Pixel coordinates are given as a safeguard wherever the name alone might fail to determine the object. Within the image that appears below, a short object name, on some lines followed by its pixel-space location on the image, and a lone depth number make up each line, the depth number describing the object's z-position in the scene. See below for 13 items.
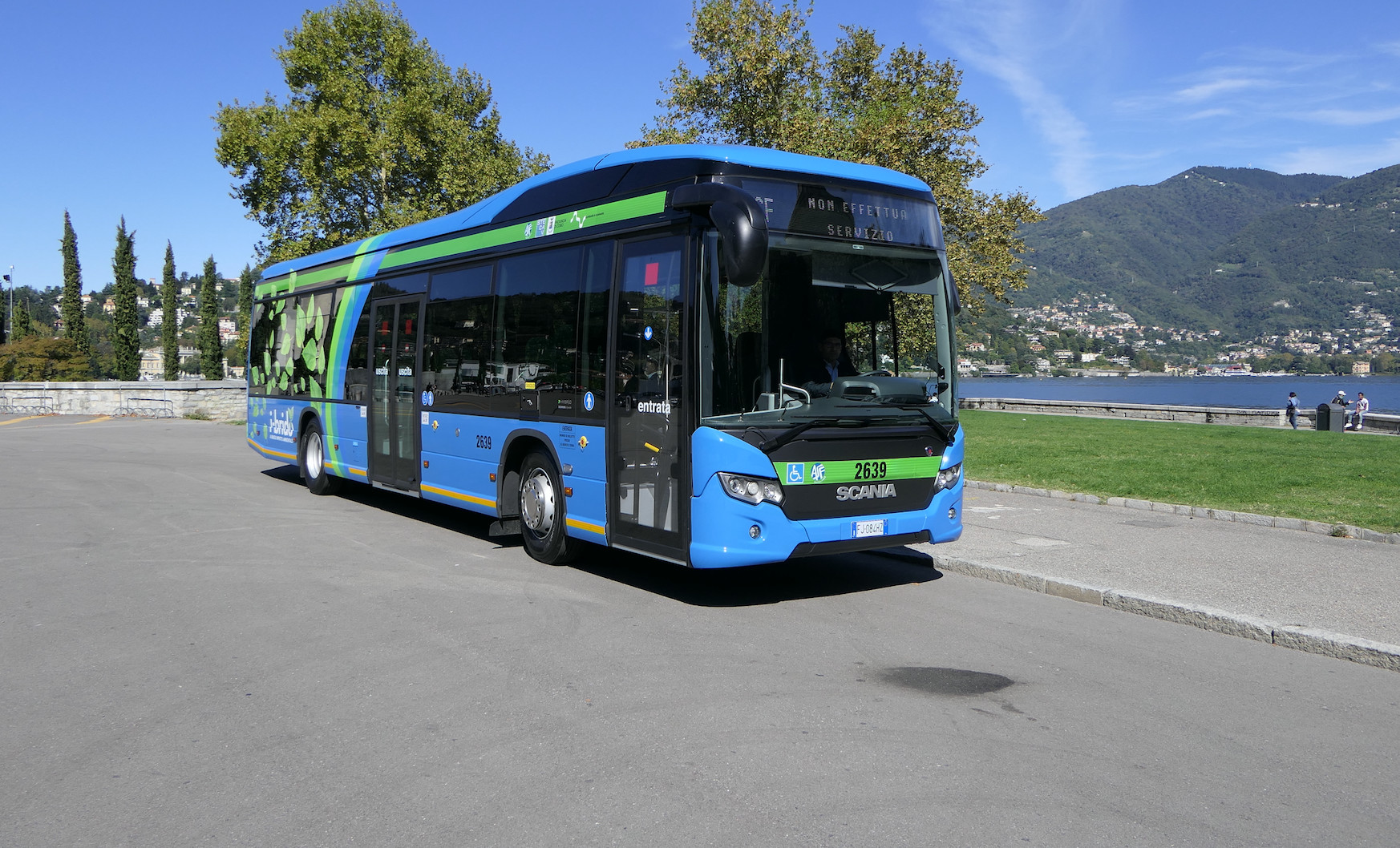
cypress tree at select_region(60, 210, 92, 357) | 70.38
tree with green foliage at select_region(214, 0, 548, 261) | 34.72
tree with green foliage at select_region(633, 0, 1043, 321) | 29.45
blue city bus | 7.01
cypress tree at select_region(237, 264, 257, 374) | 63.41
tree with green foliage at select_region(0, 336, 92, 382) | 63.56
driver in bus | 7.27
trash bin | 31.70
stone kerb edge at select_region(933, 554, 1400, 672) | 6.21
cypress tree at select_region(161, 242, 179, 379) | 72.81
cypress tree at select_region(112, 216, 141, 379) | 68.69
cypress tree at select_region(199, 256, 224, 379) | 76.75
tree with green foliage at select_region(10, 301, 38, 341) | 79.88
